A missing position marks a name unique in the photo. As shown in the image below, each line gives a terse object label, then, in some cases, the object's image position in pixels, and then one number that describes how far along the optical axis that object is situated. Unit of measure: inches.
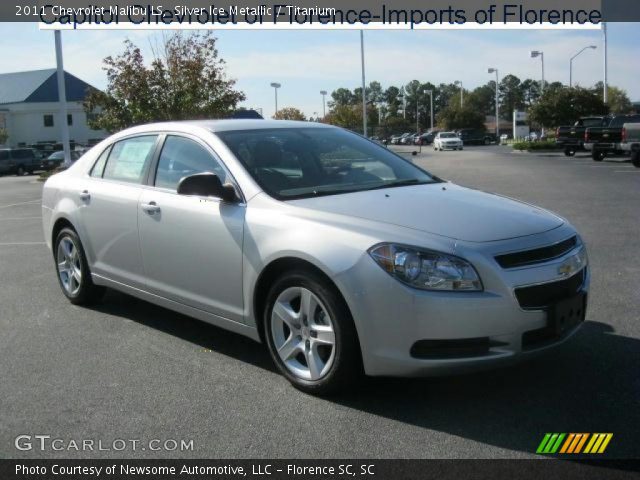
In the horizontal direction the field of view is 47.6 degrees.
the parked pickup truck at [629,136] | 1019.3
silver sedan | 148.4
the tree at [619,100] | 3704.0
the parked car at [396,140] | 3645.9
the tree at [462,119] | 3757.4
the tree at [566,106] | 1897.1
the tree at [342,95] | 5594.5
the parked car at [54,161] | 1684.3
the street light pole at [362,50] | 1663.9
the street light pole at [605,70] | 2072.3
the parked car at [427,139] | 3402.6
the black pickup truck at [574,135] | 1364.4
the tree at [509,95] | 5915.4
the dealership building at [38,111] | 2920.8
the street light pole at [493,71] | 2884.4
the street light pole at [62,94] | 1121.4
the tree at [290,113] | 2290.8
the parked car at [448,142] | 2361.0
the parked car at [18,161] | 1679.4
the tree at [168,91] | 1023.0
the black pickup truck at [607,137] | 1116.5
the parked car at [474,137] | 2933.1
